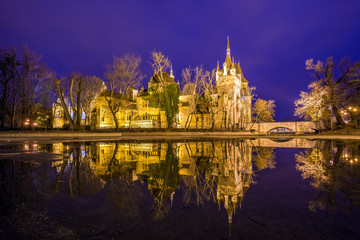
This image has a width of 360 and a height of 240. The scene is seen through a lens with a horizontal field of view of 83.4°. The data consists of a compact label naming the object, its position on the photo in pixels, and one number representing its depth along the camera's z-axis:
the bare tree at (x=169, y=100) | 39.88
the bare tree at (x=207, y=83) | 34.25
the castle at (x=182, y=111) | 52.53
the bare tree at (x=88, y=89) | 37.62
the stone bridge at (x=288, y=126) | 50.23
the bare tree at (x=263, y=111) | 66.44
